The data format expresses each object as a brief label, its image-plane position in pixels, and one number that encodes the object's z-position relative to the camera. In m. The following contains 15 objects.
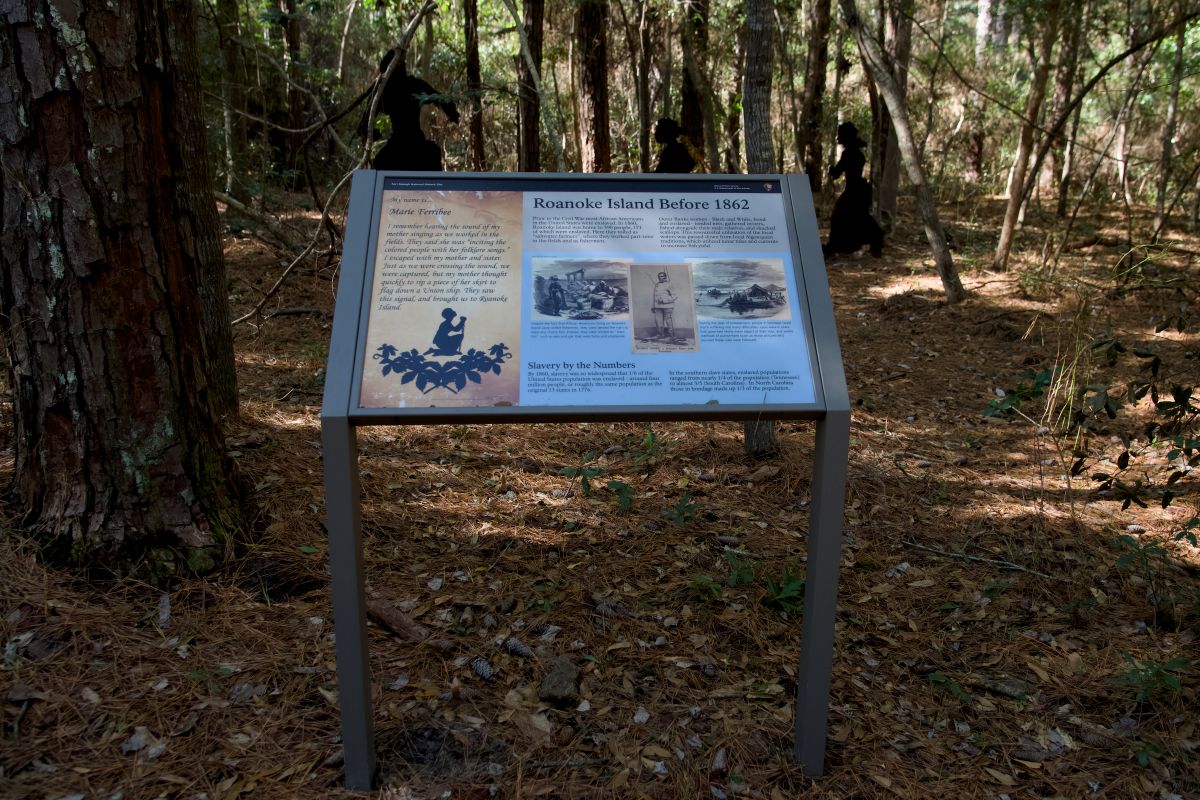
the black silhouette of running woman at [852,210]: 9.48
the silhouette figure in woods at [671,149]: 8.66
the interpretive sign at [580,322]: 1.99
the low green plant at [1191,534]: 2.87
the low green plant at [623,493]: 3.36
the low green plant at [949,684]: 2.65
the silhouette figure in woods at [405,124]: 7.37
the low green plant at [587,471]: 3.40
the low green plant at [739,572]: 3.23
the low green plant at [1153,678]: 2.52
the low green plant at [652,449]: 4.42
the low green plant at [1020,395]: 2.99
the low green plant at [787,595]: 3.10
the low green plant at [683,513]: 3.53
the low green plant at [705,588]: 3.16
